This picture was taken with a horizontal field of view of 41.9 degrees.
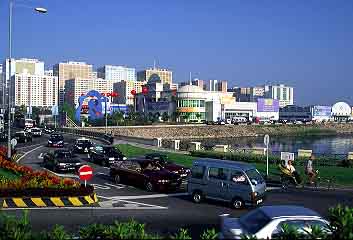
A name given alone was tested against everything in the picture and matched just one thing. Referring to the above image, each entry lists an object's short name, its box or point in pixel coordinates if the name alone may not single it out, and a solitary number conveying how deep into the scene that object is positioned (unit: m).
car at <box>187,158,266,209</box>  18.84
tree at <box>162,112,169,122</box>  138.86
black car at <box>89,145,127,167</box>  36.00
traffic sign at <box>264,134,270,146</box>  27.89
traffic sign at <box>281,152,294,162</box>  26.80
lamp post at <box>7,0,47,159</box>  28.44
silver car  9.79
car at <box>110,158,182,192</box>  23.89
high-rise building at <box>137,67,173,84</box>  170.12
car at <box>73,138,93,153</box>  48.30
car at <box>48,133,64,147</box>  55.12
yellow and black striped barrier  18.54
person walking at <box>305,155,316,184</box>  25.81
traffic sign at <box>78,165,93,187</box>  17.00
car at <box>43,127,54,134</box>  90.31
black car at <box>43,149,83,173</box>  31.92
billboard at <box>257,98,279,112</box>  173.62
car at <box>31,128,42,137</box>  75.95
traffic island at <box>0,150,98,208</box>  18.73
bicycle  25.83
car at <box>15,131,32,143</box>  62.72
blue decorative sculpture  99.19
